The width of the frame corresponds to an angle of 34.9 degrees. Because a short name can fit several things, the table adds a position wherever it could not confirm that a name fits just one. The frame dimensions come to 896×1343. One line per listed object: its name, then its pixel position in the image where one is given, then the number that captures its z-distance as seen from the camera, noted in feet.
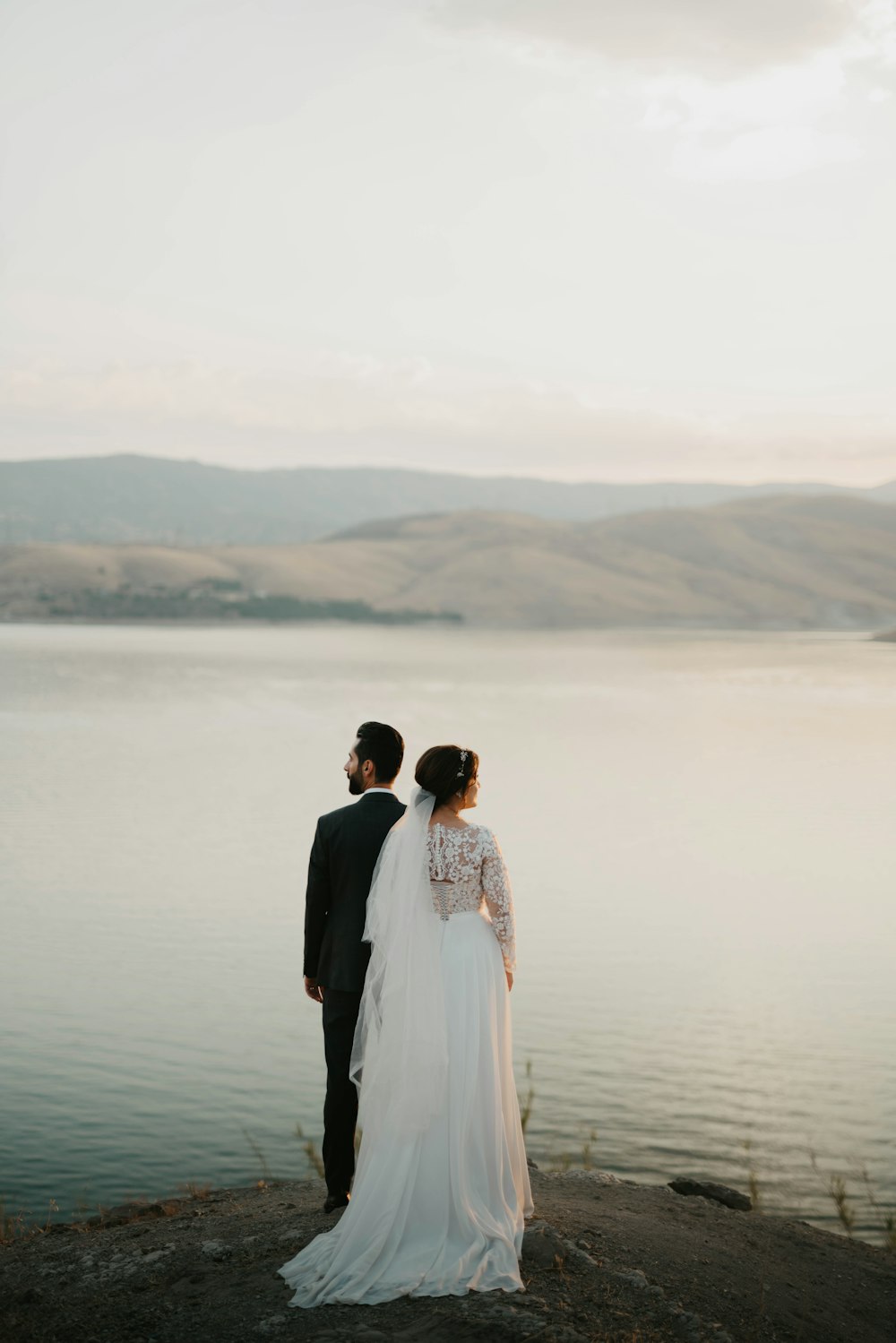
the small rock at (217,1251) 16.04
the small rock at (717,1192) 21.99
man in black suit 16.42
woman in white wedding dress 15.02
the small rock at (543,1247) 15.43
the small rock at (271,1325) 13.87
